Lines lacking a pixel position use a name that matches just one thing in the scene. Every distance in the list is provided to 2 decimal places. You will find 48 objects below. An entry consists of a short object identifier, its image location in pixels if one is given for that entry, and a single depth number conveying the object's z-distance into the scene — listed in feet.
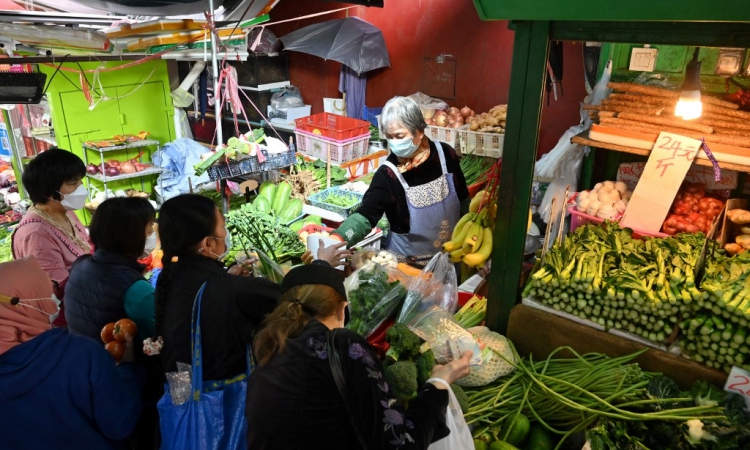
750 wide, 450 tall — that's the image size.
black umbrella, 23.85
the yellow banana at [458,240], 8.50
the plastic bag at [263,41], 25.46
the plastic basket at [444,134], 18.99
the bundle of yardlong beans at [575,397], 6.15
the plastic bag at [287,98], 27.48
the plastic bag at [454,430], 6.09
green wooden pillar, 6.45
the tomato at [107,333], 8.36
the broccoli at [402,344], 6.69
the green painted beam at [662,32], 5.10
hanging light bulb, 9.11
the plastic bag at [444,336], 6.83
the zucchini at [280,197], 17.93
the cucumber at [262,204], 17.17
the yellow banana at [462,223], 8.68
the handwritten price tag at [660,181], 9.49
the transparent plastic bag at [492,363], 7.02
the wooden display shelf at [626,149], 9.18
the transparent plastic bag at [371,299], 7.79
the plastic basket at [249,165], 16.52
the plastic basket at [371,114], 25.37
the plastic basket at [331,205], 17.46
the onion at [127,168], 26.27
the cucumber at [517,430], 6.68
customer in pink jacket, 11.82
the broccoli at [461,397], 6.56
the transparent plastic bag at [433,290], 7.92
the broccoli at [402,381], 6.12
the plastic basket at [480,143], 17.62
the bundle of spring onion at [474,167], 17.22
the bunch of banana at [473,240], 8.05
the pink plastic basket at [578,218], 11.80
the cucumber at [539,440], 6.63
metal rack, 25.61
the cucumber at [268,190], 18.38
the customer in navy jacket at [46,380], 5.82
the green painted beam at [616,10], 4.68
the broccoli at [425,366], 6.47
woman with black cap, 5.14
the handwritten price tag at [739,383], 5.89
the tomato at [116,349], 8.09
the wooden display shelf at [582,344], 6.43
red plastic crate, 20.12
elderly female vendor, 10.78
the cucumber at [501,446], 6.52
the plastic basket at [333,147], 20.07
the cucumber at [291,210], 17.33
